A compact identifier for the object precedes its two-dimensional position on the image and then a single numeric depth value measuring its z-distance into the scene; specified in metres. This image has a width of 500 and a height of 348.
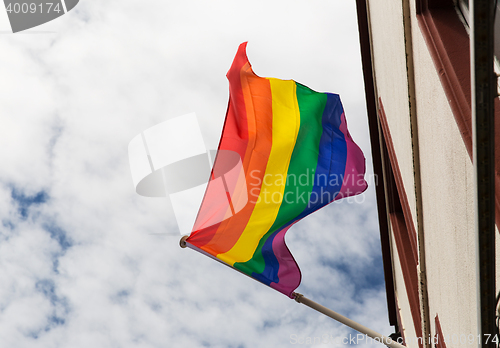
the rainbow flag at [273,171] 6.21
